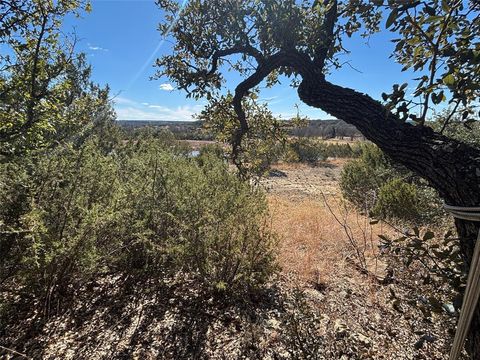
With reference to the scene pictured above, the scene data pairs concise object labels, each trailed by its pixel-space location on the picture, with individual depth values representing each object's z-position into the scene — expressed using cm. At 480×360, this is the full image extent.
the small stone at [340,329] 247
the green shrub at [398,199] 668
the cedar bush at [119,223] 230
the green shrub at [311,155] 2438
